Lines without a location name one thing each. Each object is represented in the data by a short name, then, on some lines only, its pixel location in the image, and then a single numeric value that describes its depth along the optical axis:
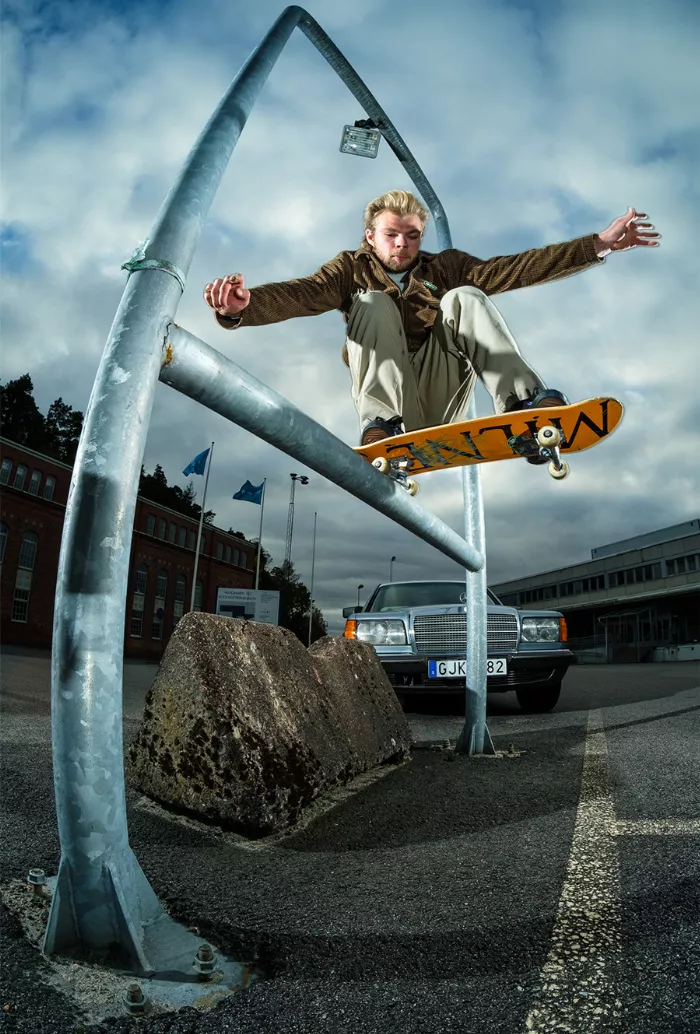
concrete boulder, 2.08
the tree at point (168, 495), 59.34
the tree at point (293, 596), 67.25
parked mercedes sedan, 6.17
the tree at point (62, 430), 52.97
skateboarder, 2.90
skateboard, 2.84
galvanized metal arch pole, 1.12
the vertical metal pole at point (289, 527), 48.63
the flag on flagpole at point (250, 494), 32.58
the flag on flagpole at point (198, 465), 29.03
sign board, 36.94
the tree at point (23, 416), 49.72
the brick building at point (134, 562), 38.75
